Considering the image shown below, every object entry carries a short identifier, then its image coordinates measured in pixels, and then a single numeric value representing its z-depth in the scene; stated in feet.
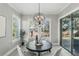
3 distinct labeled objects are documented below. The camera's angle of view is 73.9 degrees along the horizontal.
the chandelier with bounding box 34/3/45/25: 3.86
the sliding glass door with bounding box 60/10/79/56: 3.87
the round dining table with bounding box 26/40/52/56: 3.89
